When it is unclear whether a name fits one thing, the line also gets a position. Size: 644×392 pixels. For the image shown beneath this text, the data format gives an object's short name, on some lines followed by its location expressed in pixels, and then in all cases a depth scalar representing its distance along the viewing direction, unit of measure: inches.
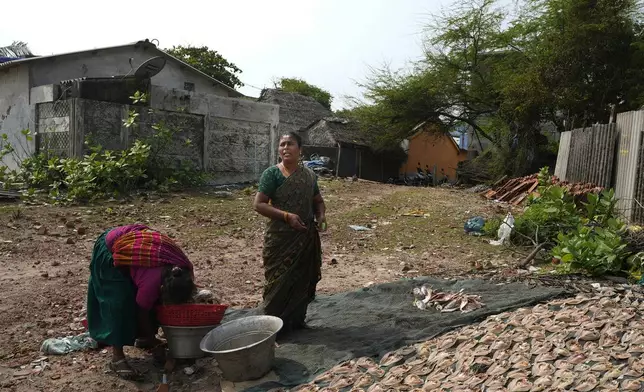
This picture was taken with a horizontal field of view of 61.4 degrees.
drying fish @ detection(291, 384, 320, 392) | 126.0
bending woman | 135.3
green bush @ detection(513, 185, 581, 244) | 285.0
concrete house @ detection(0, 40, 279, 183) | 468.8
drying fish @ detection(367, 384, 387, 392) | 119.4
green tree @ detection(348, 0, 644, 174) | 584.7
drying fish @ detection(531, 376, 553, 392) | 107.0
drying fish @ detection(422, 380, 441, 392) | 115.7
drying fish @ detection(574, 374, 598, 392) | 103.2
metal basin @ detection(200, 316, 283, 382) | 129.1
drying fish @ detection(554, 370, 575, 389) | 105.6
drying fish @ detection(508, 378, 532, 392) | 107.8
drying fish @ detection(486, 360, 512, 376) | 116.3
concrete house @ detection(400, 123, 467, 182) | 1018.7
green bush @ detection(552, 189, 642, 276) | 202.5
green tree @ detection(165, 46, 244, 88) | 1173.7
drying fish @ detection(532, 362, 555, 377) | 112.5
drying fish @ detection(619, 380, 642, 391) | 100.4
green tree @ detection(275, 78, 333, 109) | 1590.8
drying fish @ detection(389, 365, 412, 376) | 126.3
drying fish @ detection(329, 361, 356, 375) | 131.5
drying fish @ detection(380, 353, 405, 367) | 133.0
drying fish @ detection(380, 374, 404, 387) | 121.6
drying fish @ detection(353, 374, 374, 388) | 124.0
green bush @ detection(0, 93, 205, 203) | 413.4
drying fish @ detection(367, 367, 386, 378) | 128.1
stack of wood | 503.8
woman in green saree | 156.1
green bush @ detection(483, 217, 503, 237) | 327.3
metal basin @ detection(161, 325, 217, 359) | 140.9
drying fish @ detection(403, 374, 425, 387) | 120.0
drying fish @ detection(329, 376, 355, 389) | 124.9
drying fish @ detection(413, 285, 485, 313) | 165.7
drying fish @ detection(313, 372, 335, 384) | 129.9
